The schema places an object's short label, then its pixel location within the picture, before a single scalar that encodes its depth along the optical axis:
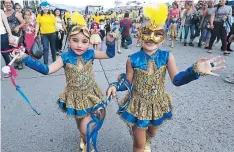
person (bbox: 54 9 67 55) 7.20
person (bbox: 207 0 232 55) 6.47
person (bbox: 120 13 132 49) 8.70
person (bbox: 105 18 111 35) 11.11
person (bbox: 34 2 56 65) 6.02
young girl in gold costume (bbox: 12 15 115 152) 2.27
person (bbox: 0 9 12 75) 4.73
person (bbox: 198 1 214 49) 7.45
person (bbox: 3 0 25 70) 5.23
